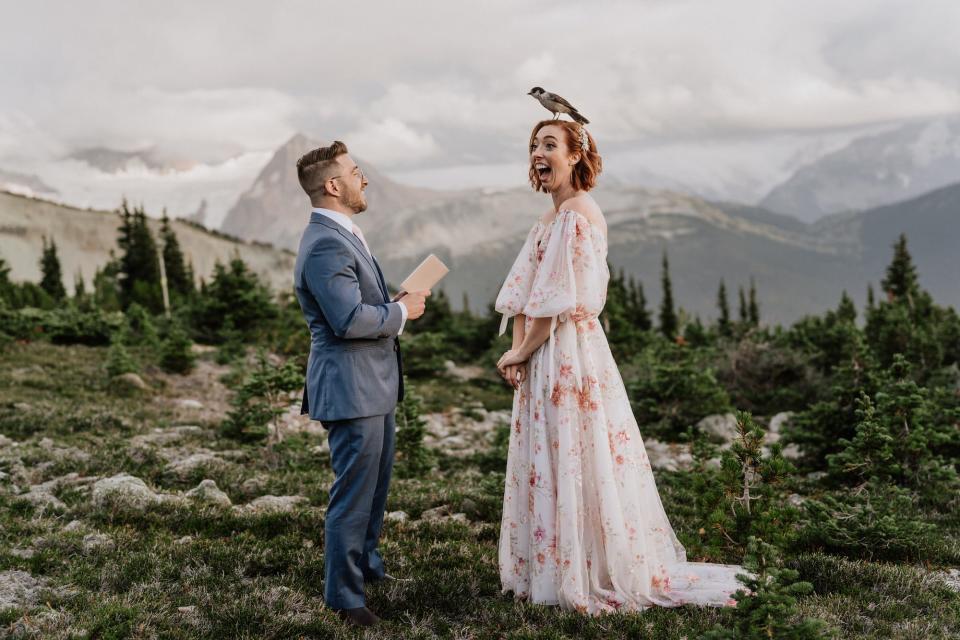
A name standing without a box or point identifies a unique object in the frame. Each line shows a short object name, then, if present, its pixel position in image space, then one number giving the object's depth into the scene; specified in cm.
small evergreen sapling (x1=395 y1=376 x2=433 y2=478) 952
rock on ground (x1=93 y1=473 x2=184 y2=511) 649
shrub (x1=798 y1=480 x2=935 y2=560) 559
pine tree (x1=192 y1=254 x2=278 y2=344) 2150
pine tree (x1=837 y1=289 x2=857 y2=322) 3061
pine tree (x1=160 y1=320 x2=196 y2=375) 1630
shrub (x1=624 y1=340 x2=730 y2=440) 1224
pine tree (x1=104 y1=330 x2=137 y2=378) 1396
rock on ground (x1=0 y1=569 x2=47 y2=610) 445
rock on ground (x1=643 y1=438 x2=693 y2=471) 991
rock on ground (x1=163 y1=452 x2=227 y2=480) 800
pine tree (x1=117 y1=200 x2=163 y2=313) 5494
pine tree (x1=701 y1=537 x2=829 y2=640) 312
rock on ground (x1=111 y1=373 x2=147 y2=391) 1390
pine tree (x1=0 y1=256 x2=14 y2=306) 4124
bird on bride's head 475
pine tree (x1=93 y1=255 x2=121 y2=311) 4598
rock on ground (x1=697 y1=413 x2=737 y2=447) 1173
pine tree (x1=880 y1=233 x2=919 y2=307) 3825
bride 455
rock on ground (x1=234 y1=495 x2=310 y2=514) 668
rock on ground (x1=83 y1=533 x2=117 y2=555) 538
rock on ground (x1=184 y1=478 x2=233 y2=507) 688
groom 418
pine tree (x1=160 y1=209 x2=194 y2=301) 5953
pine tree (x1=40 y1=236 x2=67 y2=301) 6700
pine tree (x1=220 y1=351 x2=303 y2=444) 968
